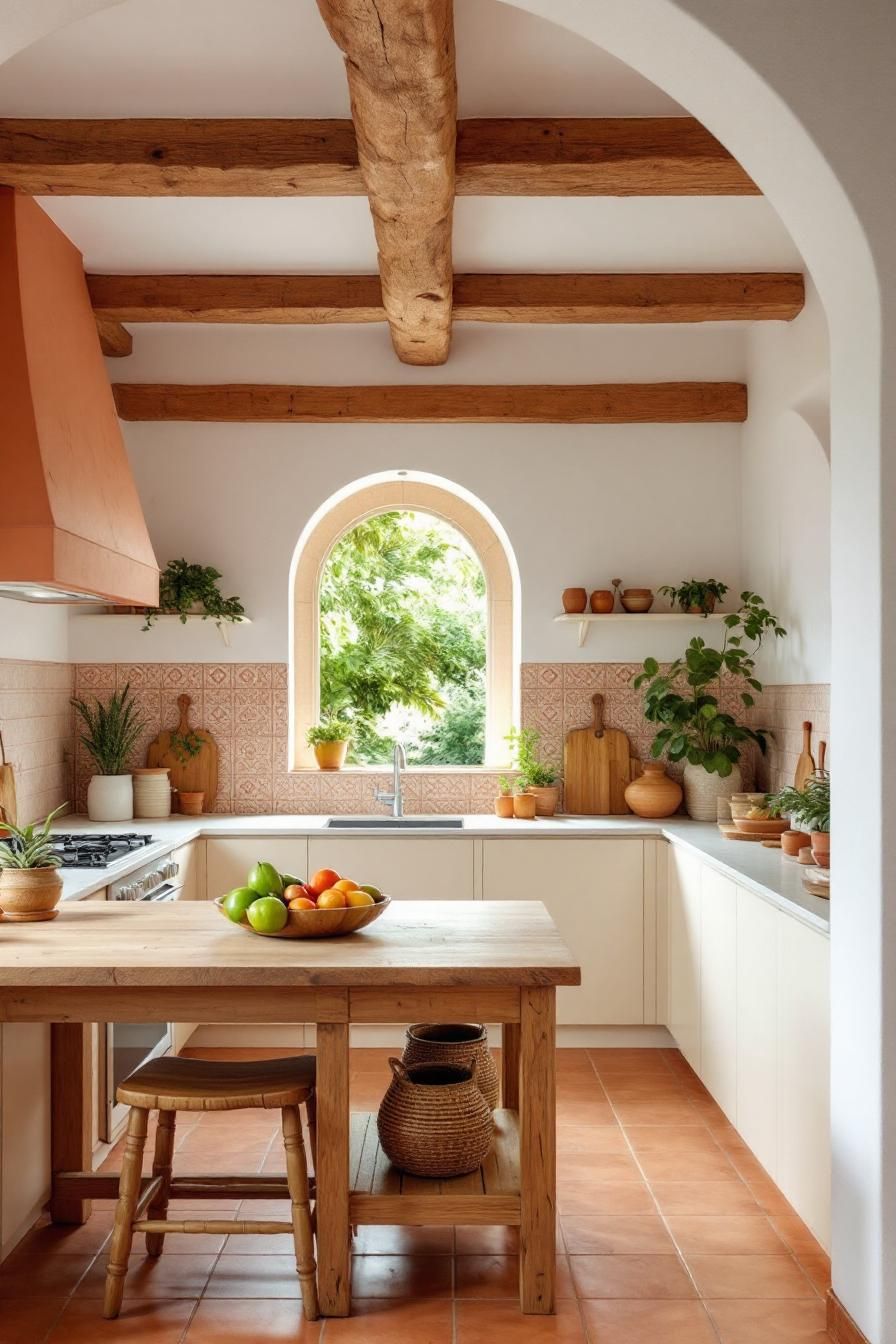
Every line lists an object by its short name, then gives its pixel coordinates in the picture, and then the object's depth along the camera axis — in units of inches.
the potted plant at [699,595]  215.9
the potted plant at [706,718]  207.5
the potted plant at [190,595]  216.2
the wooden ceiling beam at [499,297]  187.0
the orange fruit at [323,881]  123.3
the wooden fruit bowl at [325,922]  118.6
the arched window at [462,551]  233.0
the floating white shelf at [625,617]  214.8
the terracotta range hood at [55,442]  139.6
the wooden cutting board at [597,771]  222.2
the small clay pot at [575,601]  217.5
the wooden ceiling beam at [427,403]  219.6
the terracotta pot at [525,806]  213.0
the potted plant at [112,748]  209.6
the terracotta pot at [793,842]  163.0
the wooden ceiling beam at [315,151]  137.3
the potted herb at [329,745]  226.4
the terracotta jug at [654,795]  214.7
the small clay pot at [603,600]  217.0
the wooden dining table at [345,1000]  109.0
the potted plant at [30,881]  124.5
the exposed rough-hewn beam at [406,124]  101.9
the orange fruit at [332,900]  119.6
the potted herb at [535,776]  216.7
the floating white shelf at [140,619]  221.8
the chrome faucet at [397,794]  215.9
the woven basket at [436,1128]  118.6
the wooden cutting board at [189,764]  222.8
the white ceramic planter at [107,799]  209.3
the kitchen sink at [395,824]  205.8
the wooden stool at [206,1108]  114.2
